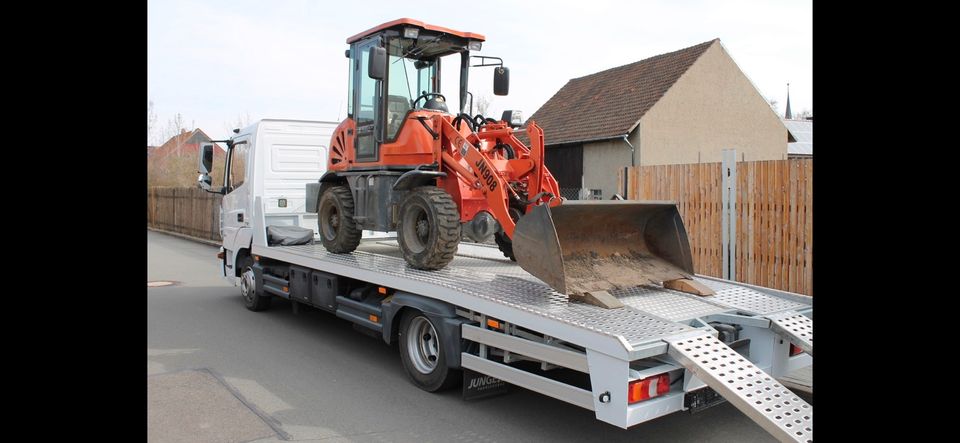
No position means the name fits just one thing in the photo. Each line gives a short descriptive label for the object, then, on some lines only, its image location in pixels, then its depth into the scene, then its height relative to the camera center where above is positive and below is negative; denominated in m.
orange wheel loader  5.75 +0.18
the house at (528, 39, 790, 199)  21.45 +2.93
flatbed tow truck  4.04 -0.91
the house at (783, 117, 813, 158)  27.98 +2.76
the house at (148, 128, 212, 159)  36.38 +3.19
